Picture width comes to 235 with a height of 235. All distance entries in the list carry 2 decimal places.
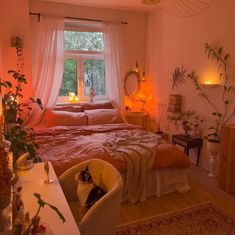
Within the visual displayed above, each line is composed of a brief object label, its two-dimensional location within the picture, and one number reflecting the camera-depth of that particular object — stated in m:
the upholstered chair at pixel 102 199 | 1.40
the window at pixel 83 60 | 4.56
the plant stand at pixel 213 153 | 3.13
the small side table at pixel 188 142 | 3.50
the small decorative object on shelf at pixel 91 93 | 4.68
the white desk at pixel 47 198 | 1.19
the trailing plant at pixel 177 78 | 3.99
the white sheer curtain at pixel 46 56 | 4.13
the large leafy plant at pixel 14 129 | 1.87
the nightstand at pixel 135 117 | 4.87
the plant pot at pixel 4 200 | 0.80
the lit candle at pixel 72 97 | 4.62
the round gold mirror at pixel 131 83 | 4.96
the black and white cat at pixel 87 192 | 1.60
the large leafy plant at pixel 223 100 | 3.15
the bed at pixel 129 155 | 2.63
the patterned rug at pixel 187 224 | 2.15
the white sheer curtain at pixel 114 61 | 4.61
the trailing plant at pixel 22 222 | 0.98
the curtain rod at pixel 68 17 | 4.07
